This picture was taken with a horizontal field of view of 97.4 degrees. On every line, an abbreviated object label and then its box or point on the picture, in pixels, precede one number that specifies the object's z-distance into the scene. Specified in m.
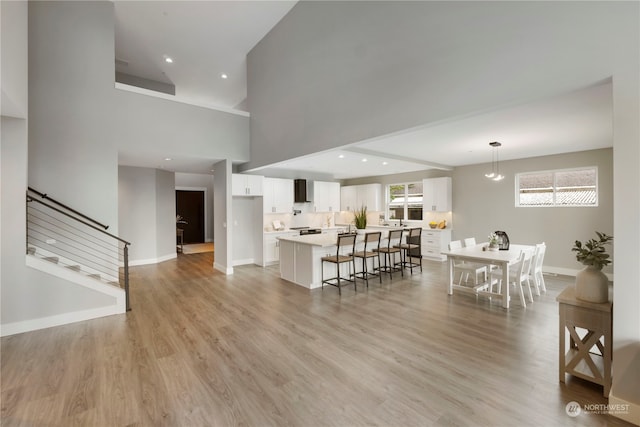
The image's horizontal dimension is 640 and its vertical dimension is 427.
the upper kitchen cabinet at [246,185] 7.02
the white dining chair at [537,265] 4.63
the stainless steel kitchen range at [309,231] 7.61
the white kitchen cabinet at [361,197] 9.70
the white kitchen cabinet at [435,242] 7.98
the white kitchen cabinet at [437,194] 7.97
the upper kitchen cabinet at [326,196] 9.09
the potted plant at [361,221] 8.66
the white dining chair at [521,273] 4.23
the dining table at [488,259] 4.18
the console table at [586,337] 2.22
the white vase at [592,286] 2.29
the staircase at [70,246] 3.98
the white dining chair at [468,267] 4.95
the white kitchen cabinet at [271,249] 7.34
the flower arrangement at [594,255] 2.32
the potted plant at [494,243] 5.06
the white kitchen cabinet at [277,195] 7.58
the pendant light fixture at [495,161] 5.12
